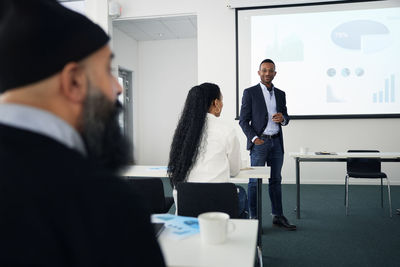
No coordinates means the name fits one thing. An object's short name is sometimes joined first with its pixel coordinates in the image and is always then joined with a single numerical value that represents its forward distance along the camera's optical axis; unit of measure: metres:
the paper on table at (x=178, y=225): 1.11
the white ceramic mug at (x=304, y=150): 3.50
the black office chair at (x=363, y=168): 3.54
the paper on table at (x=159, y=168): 2.60
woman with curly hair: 1.88
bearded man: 0.40
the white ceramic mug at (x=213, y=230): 1.01
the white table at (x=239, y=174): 2.22
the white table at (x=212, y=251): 0.91
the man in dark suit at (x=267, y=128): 3.13
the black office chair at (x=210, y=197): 1.66
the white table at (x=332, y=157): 3.26
